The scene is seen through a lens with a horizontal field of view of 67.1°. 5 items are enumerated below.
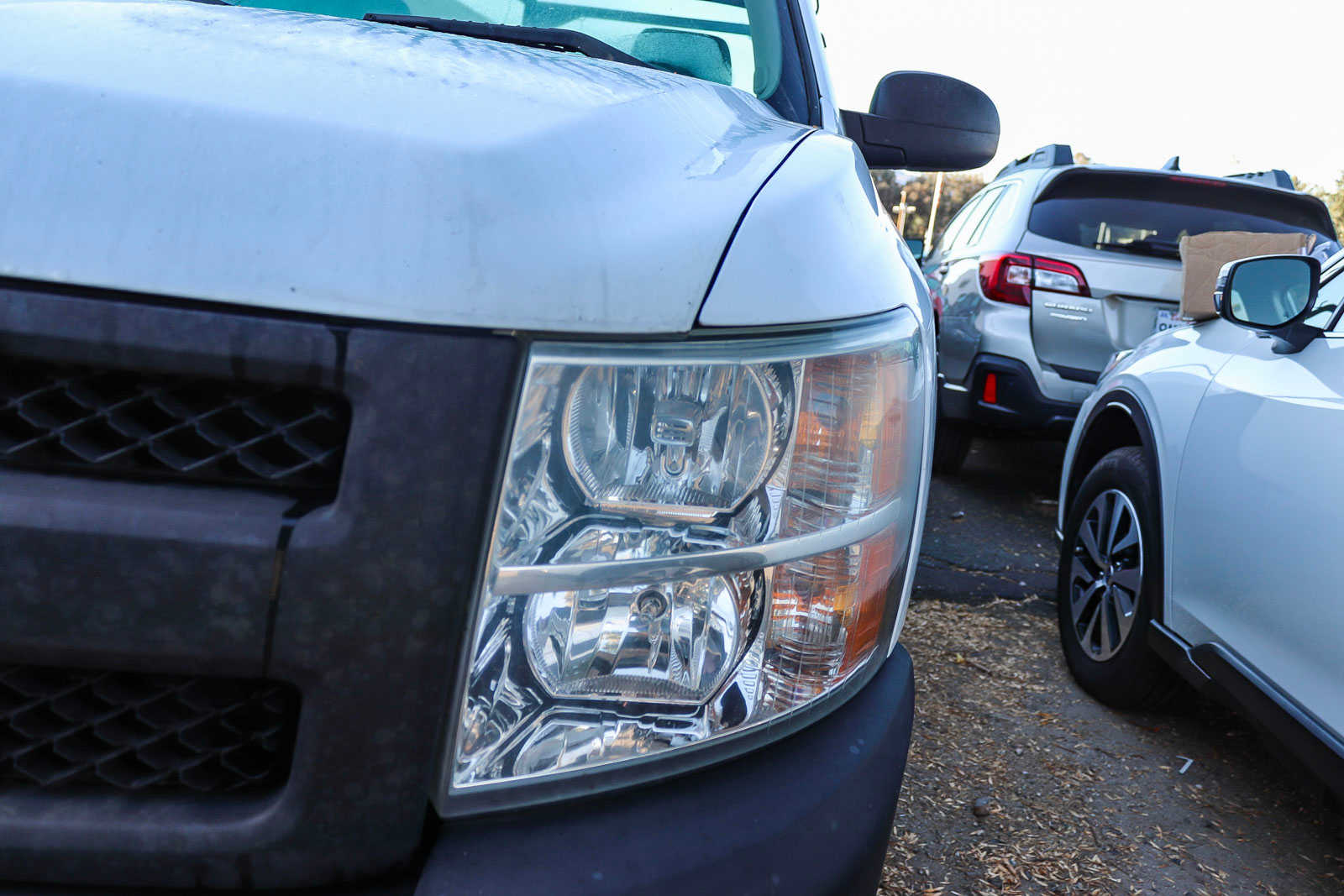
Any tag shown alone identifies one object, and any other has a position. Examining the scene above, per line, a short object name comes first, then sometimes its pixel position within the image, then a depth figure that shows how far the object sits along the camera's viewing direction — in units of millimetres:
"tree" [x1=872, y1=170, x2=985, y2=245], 55844
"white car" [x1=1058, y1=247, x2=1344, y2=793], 2131
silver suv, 5172
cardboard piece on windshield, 3547
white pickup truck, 806
